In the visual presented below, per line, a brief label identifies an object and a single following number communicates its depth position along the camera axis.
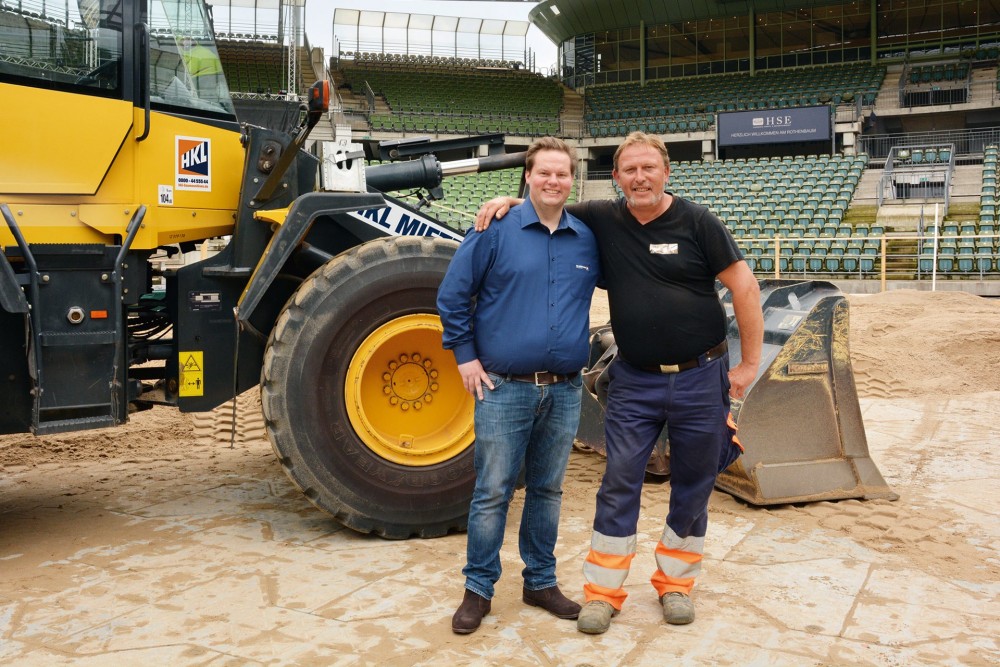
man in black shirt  3.17
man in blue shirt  3.10
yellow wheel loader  3.65
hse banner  27.27
